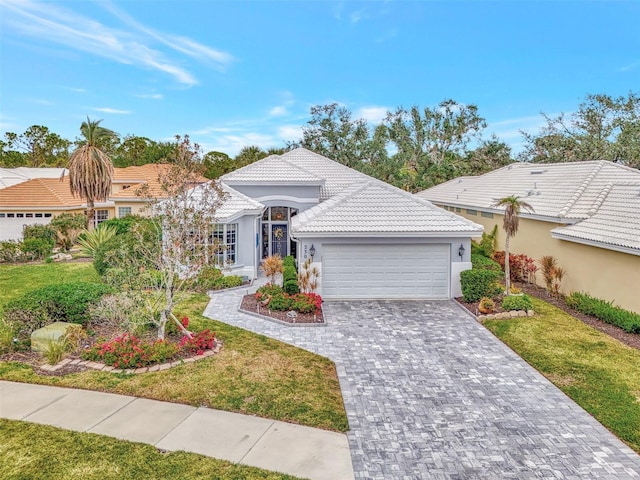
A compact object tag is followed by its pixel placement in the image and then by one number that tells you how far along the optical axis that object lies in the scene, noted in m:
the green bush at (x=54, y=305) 10.20
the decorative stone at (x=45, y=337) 9.50
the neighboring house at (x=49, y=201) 26.27
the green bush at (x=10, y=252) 21.60
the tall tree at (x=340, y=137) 44.22
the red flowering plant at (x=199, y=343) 9.71
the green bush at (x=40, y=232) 23.55
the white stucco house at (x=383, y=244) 14.66
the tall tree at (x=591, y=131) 38.62
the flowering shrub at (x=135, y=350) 8.88
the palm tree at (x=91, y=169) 25.73
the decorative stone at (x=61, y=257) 22.33
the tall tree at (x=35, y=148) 63.09
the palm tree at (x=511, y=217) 14.39
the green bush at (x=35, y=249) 22.02
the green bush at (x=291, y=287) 14.45
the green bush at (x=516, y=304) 13.30
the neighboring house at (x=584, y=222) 12.72
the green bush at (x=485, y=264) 17.65
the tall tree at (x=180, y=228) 9.82
